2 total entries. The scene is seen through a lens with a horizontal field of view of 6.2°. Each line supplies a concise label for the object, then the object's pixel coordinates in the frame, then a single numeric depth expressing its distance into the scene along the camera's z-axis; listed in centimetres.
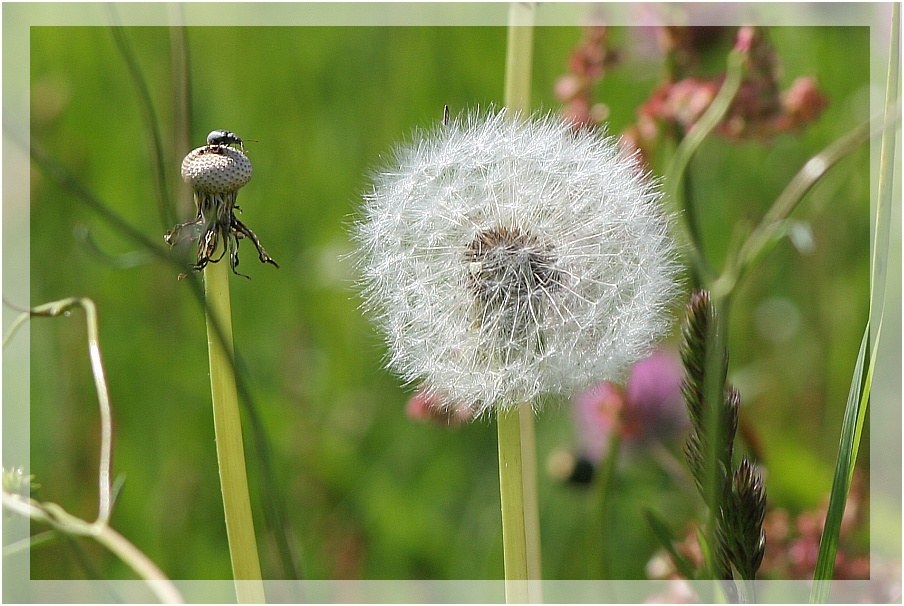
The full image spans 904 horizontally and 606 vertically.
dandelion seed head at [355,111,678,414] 109
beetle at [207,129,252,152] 108
